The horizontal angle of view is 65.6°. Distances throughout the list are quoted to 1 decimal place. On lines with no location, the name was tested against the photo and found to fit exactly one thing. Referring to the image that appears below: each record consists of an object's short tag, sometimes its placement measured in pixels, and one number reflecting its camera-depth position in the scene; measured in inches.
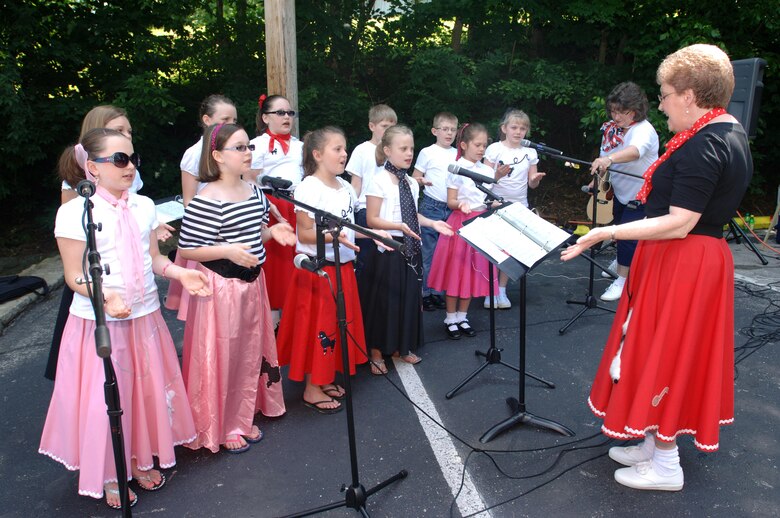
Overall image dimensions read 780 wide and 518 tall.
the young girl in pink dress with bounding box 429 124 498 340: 195.2
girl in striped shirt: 124.4
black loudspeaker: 270.2
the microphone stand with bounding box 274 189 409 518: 101.5
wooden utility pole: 240.4
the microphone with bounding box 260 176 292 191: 103.5
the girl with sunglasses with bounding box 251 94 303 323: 179.6
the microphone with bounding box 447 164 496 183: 140.3
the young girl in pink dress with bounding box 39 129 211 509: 109.0
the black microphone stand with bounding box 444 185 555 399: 158.9
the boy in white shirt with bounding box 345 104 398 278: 210.8
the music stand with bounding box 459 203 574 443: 116.7
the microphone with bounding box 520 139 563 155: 178.9
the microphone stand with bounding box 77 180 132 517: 79.9
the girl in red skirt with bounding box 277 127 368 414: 144.0
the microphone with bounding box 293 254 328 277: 101.0
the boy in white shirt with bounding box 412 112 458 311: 211.3
